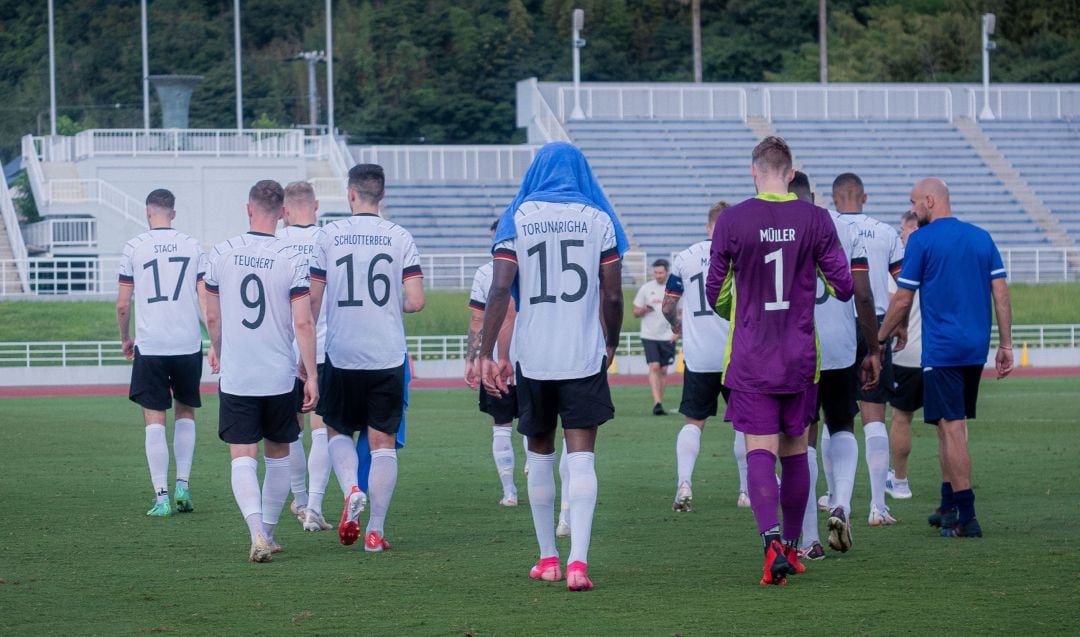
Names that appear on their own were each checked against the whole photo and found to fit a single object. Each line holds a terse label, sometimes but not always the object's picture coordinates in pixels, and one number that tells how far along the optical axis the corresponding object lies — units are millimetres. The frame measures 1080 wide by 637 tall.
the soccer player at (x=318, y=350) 18797
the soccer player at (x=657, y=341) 39594
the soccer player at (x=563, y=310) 14594
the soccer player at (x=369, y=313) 17250
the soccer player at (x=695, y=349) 20375
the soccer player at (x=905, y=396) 20719
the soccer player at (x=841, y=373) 16062
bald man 17656
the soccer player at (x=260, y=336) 16781
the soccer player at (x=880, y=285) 18812
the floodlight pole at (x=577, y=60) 87156
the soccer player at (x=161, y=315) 21156
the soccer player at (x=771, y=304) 14570
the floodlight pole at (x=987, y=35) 95000
